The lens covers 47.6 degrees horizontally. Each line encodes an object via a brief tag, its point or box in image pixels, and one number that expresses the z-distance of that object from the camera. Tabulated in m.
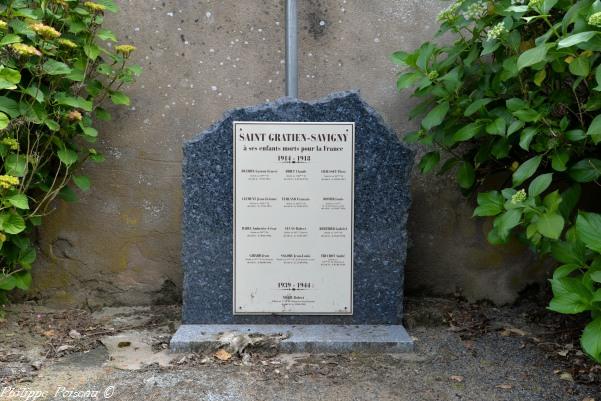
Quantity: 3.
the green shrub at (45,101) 3.07
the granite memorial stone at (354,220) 3.22
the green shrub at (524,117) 2.35
